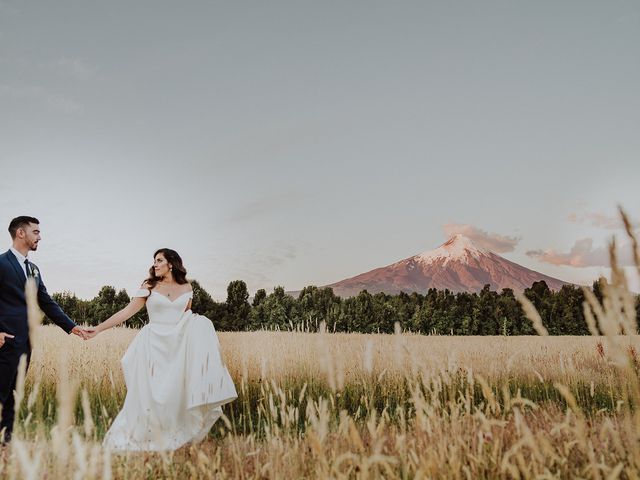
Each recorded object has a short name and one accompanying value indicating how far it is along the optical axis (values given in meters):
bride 5.99
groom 5.78
